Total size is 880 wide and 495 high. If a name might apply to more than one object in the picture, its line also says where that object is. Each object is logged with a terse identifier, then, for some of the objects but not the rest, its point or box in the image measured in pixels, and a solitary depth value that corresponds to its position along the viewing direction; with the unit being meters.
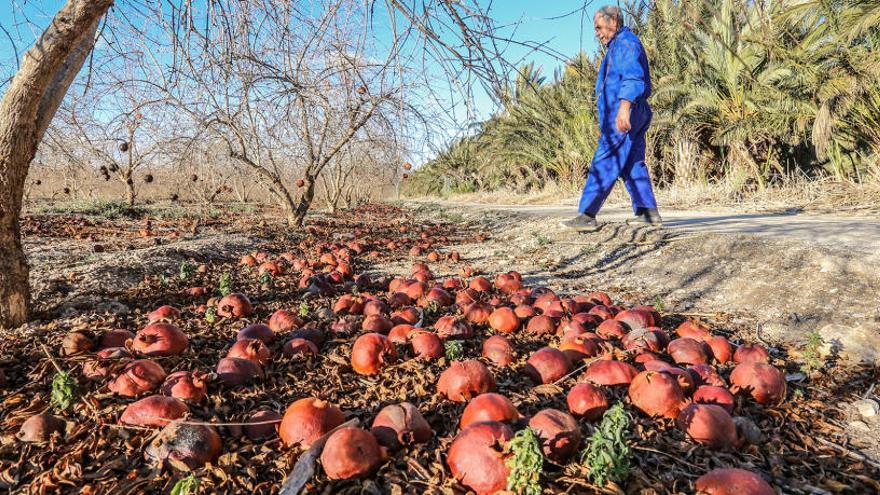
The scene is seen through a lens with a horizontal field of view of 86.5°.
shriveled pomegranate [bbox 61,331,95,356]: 2.01
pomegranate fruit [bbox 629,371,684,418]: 1.66
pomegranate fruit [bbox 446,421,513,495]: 1.21
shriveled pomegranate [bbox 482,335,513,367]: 2.13
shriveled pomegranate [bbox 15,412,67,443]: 1.48
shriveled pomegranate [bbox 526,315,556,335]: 2.60
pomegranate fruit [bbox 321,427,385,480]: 1.27
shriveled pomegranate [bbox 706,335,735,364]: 2.21
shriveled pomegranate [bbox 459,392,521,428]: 1.46
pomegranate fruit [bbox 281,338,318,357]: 2.20
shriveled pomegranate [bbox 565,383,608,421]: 1.64
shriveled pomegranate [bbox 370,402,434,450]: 1.43
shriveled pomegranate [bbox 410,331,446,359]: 2.18
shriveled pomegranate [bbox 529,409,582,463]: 1.34
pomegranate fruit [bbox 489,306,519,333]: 2.66
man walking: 4.73
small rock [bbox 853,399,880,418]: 1.81
